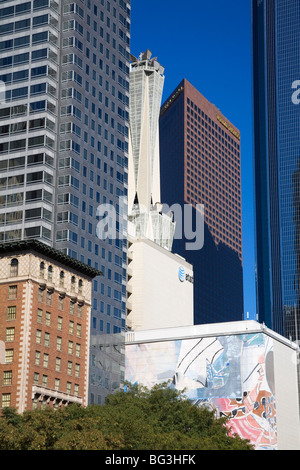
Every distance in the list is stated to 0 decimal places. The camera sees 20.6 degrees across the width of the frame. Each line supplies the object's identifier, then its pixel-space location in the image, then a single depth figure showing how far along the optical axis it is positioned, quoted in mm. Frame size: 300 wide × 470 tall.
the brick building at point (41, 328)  107250
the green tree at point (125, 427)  76250
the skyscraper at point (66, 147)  147250
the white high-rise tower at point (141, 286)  192000
